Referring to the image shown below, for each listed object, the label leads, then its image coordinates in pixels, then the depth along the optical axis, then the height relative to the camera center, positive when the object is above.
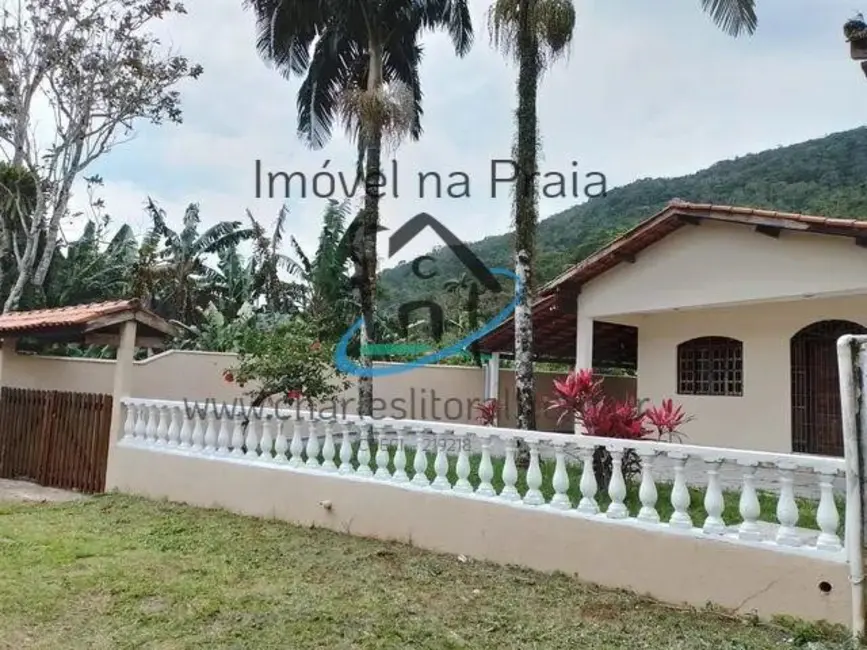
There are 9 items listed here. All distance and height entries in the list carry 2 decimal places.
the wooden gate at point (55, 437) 9.09 -0.69
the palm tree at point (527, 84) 8.68 +4.41
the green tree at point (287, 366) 10.21 +0.45
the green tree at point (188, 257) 19.80 +4.10
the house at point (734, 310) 8.71 +1.58
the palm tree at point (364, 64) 10.79 +6.18
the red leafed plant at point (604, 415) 6.11 -0.08
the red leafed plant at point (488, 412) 10.63 -0.15
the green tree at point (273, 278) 21.52 +3.73
